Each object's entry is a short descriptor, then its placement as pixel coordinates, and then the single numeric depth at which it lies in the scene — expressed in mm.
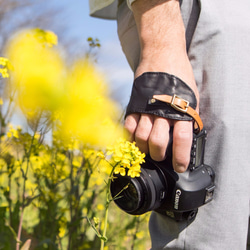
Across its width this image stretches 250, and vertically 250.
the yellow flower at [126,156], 820
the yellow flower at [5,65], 1078
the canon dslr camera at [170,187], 963
